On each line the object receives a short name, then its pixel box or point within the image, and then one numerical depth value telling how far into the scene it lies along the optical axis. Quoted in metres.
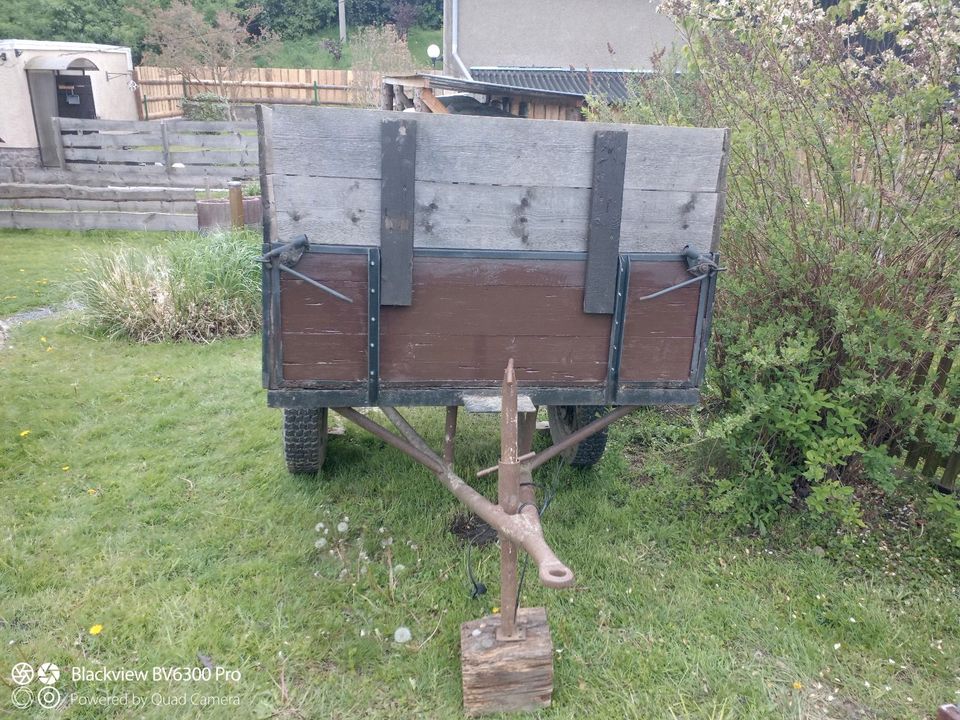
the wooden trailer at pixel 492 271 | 2.39
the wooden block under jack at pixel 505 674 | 2.44
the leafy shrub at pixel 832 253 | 3.12
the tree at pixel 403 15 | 35.81
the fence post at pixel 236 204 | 7.86
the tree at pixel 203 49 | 24.22
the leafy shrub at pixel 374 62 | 20.48
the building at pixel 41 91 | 15.09
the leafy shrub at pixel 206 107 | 21.91
